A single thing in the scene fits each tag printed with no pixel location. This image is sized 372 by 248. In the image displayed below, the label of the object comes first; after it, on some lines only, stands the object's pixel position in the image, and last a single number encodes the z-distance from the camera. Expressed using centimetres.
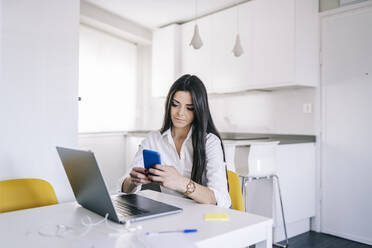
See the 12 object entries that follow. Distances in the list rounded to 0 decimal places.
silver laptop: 98
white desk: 86
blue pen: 92
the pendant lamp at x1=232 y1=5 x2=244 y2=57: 301
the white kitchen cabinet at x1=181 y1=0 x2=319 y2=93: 306
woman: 141
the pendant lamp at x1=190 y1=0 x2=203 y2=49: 308
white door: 285
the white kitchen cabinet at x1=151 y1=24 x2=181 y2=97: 432
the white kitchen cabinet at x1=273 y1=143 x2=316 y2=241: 289
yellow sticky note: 104
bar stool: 255
